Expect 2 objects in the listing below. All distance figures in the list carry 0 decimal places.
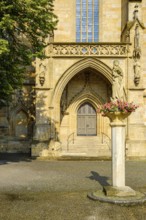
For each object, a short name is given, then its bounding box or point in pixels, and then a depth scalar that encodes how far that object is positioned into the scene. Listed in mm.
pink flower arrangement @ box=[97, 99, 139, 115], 7875
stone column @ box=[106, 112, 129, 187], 7825
